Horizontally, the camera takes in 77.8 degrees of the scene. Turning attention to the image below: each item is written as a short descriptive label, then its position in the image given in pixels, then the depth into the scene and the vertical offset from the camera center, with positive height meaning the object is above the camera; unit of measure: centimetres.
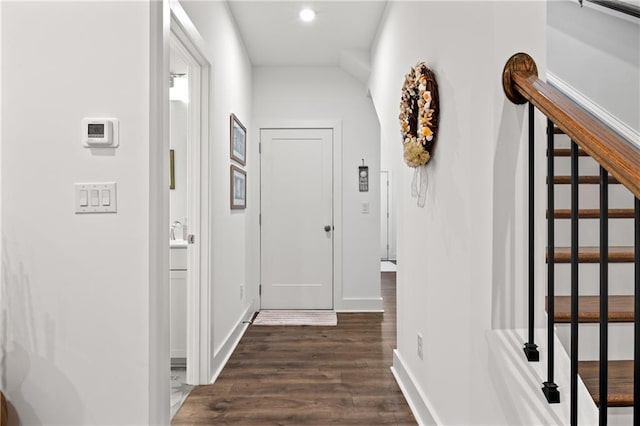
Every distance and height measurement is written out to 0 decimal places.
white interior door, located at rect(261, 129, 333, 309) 457 -11
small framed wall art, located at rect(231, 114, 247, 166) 339 +66
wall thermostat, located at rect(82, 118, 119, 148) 162 +33
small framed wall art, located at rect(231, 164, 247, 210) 339 +22
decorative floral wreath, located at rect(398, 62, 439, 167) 192 +50
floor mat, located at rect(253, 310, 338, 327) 405 -112
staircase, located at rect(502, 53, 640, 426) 88 -16
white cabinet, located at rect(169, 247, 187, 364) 287 -62
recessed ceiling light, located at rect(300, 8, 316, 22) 329 +167
